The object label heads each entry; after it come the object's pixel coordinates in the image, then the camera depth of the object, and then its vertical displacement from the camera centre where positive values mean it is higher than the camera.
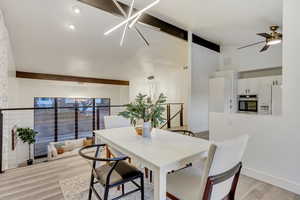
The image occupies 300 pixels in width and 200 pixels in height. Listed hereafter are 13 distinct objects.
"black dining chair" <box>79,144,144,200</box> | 1.43 -0.73
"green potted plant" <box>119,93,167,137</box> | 1.94 -0.14
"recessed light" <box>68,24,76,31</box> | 3.49 +1.62
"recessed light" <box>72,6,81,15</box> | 2.98 +1.71
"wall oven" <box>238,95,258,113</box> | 4.50 -0.06
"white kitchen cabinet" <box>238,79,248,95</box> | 4.71 +0.44
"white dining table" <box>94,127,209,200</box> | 1.17 -0.45
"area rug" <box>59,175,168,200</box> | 1.93 -1.16
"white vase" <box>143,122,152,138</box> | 1.93 -0.36
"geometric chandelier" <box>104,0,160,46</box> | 1.65 +0.92
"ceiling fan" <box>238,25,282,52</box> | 3.09 +1.23
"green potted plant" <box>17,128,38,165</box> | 5.58 -1.27
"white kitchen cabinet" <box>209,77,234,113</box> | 4.63 +0.17
